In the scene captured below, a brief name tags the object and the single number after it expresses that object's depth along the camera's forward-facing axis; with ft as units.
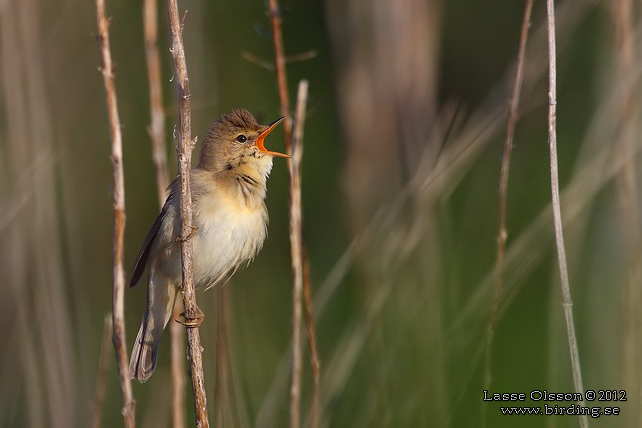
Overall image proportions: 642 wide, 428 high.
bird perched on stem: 16.71
